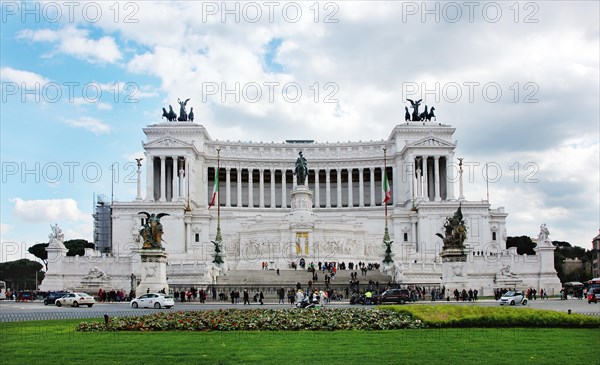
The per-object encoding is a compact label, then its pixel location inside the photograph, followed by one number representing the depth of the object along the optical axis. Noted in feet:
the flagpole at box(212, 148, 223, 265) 241.76
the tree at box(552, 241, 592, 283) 399.44
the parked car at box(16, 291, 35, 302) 215.31
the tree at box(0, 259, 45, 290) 440.99
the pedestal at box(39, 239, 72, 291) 241.76
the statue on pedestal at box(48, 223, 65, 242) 250.16
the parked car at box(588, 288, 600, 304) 169.07
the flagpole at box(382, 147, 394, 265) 241.35
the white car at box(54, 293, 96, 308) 168.25
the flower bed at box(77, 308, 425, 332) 89.86
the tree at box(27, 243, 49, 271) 444.96
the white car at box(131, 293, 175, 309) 151.07
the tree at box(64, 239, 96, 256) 422.00
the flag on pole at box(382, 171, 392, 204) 306.25
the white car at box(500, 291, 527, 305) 159.53
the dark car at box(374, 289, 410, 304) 163.32
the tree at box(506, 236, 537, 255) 421.59
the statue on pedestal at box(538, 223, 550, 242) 245.65
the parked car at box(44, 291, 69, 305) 177.58
